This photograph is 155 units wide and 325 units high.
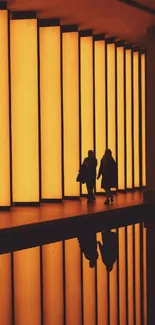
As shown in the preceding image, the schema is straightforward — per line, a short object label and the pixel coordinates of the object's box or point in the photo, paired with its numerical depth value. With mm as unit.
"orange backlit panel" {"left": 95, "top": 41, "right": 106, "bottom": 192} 18781
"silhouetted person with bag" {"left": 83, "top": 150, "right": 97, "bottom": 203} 15250
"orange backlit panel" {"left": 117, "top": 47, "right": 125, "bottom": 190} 20000
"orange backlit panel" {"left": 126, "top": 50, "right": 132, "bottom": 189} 20781
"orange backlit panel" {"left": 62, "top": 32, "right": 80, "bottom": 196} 16719
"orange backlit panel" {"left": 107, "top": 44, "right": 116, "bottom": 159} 19297
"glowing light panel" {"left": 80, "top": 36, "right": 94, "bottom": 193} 17766
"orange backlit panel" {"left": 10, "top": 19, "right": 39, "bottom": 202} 15094
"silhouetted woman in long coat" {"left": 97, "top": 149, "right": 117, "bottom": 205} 15531
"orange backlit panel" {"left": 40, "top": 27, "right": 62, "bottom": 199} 15969
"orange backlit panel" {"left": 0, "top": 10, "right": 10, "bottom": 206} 14234
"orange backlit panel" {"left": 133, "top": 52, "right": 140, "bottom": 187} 21500
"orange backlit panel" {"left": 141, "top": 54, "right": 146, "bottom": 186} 21750
